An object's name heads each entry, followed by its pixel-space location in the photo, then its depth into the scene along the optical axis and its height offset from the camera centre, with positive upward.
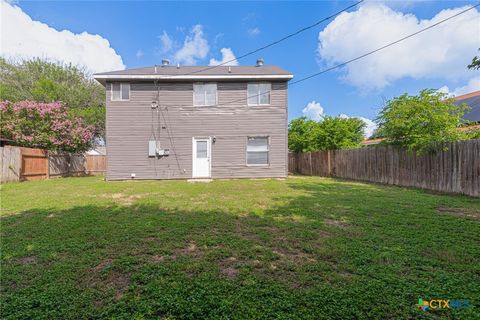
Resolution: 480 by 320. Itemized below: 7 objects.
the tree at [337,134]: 13.67 +1.64
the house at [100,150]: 24.24 +1.12
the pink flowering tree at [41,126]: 11.85 +1.88
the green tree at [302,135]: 15.55 +1.87
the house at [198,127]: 11.34 +1.67
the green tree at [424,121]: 7.45 +1.33
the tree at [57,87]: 15.30 +5.35
